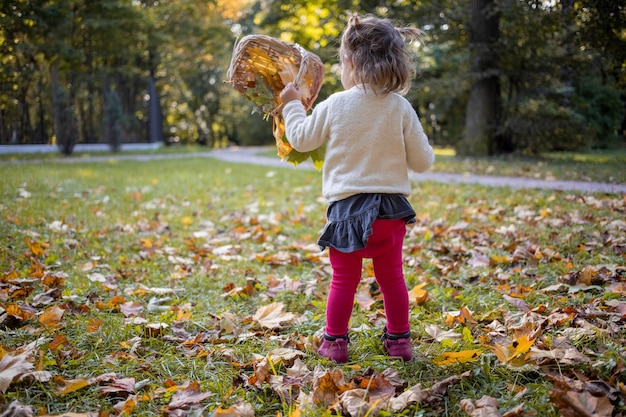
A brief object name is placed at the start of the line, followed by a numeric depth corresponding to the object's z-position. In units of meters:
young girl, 2.09
